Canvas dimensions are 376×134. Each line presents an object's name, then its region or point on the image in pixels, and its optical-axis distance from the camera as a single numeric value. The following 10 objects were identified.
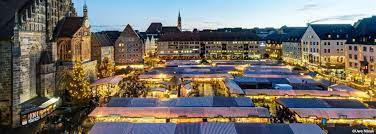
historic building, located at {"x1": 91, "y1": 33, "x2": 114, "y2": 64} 63.31
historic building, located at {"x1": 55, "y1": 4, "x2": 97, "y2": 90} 36.92
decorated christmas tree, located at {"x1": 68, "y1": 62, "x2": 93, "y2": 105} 35.06
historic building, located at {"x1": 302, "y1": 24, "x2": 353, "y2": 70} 67.56
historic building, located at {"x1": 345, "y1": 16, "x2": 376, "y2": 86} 50.09
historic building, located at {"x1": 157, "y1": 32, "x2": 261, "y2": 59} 104.50
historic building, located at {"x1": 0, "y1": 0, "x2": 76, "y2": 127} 27.39
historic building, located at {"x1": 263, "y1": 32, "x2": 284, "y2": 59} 108.62
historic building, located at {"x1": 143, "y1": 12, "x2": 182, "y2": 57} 102.56
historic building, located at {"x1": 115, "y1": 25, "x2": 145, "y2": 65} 78.00
